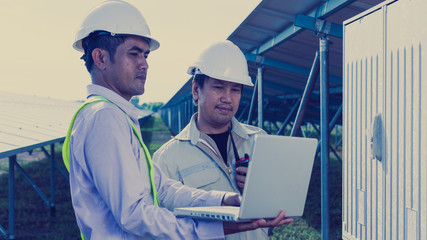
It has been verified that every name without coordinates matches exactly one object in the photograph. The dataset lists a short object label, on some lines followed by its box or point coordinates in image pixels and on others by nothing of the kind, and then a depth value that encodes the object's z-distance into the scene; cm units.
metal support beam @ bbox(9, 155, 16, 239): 682
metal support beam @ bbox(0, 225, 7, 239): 658
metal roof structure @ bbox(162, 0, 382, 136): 500
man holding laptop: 300
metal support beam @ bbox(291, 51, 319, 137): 553
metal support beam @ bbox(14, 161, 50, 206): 756
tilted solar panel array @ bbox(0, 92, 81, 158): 605
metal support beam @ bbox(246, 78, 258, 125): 915
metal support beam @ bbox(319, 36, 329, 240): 477
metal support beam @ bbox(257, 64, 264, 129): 797
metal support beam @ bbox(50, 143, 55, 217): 915
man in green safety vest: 185
